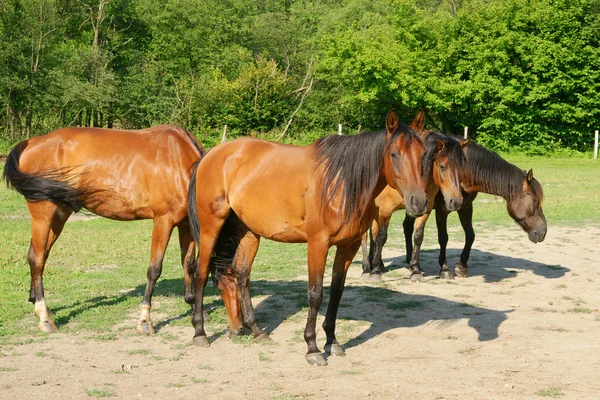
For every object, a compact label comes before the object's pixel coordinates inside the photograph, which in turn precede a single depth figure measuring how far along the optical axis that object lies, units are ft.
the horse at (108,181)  22.17
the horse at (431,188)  20.11
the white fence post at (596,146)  108.27
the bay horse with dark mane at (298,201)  18.02
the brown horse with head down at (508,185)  27.58
